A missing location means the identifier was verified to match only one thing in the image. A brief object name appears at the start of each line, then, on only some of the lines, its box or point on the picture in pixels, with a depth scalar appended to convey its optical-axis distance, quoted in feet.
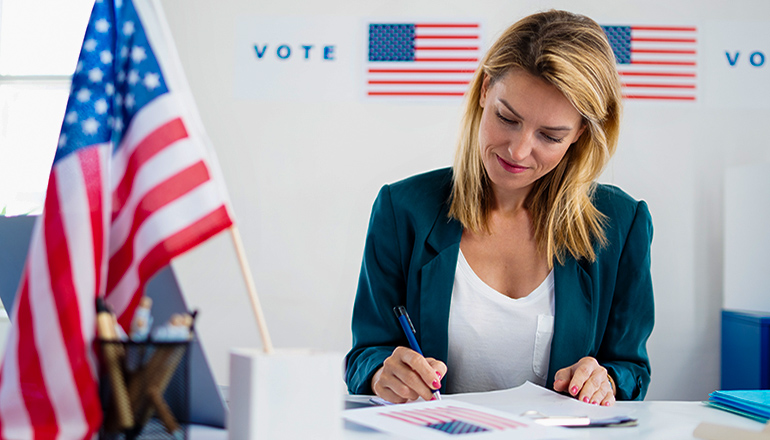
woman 3.94
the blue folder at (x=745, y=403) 2.96
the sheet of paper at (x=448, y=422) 2.28
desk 2.38
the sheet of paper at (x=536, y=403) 2.86
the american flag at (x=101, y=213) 1.76
